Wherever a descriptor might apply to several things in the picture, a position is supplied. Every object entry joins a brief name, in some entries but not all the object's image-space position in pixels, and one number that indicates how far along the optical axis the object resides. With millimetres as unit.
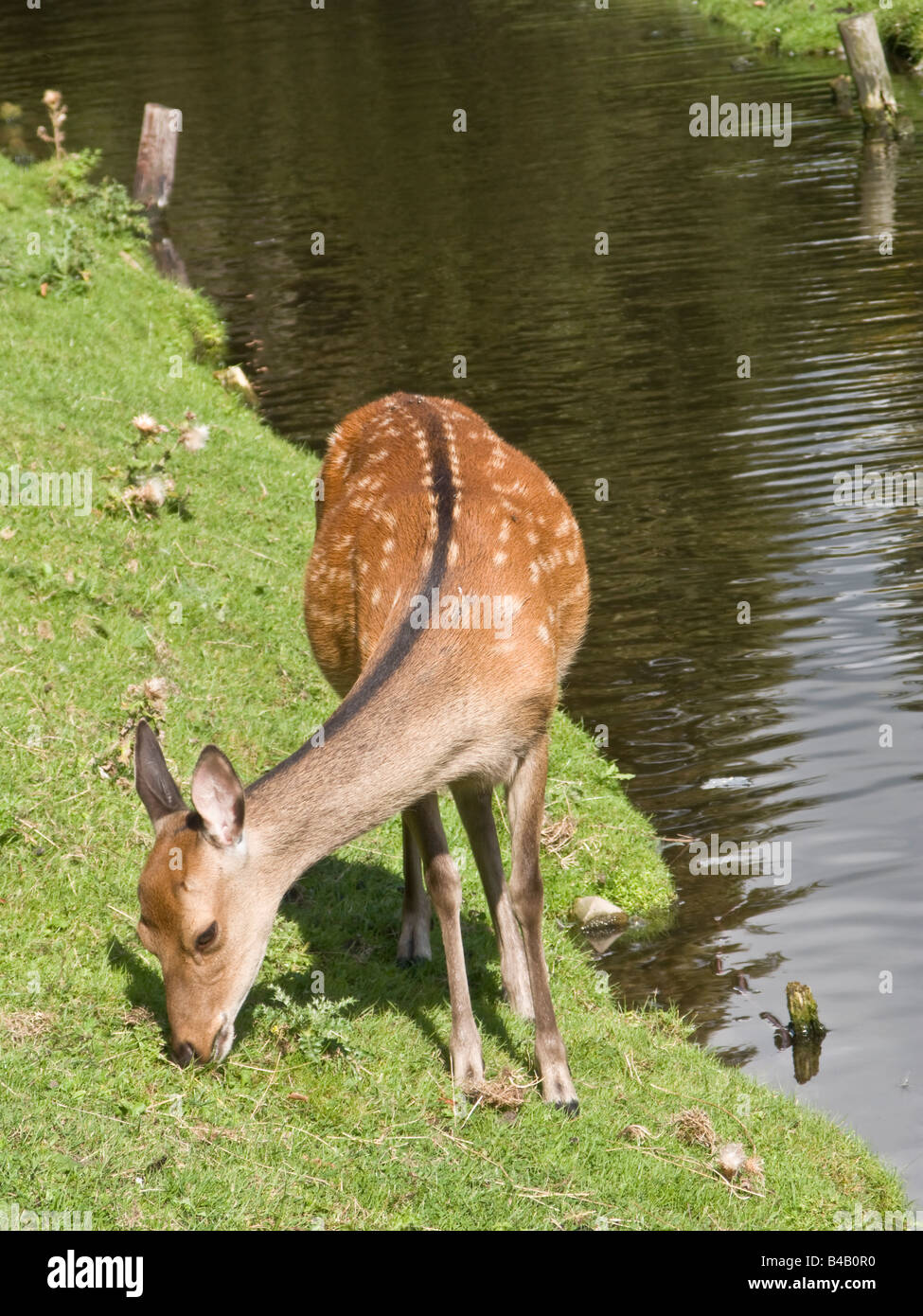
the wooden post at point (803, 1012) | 6953
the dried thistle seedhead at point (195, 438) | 10312
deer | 4863
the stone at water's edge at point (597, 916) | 7789
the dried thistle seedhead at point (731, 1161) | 5605
